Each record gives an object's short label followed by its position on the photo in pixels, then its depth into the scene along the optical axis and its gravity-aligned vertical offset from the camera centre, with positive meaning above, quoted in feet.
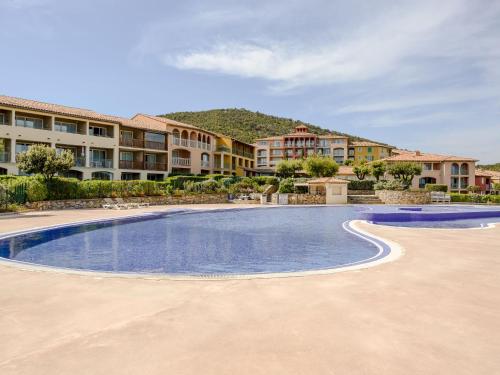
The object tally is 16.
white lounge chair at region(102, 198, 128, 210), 92.37 -5.13
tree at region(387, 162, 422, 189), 167.22 +8.11
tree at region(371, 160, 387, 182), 180.65 +9.33
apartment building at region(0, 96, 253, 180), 110.11 +16.55
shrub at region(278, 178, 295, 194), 134.92 -0.02
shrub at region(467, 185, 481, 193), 184.34 +0.12
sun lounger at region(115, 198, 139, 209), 94.47 -4.74
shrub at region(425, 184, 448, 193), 170.09 +0.02
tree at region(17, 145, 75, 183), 84.28 +5.60
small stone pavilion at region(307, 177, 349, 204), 135.23 -0.65
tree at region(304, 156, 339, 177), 175.52 +9.66
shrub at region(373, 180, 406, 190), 144.97 +1.08
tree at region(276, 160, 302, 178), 197.47 +10.74
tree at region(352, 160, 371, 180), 196.07 +8.88
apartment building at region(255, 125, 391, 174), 309.83 +33.23
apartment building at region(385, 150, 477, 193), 207.73 +10.38
